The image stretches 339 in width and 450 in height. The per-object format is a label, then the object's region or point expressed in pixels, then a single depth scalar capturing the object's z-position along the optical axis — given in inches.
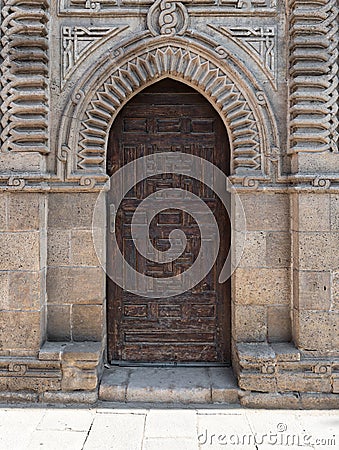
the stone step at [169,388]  166.2
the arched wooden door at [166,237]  183.2
